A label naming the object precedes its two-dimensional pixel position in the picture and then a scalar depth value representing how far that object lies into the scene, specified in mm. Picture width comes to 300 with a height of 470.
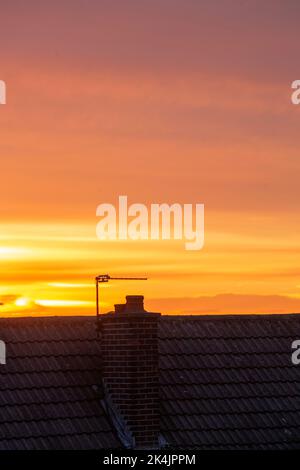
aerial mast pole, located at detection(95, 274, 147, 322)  23406
